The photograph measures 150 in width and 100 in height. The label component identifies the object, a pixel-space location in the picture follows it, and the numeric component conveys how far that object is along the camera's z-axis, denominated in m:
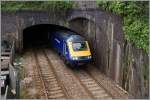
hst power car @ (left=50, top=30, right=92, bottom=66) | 20.38
